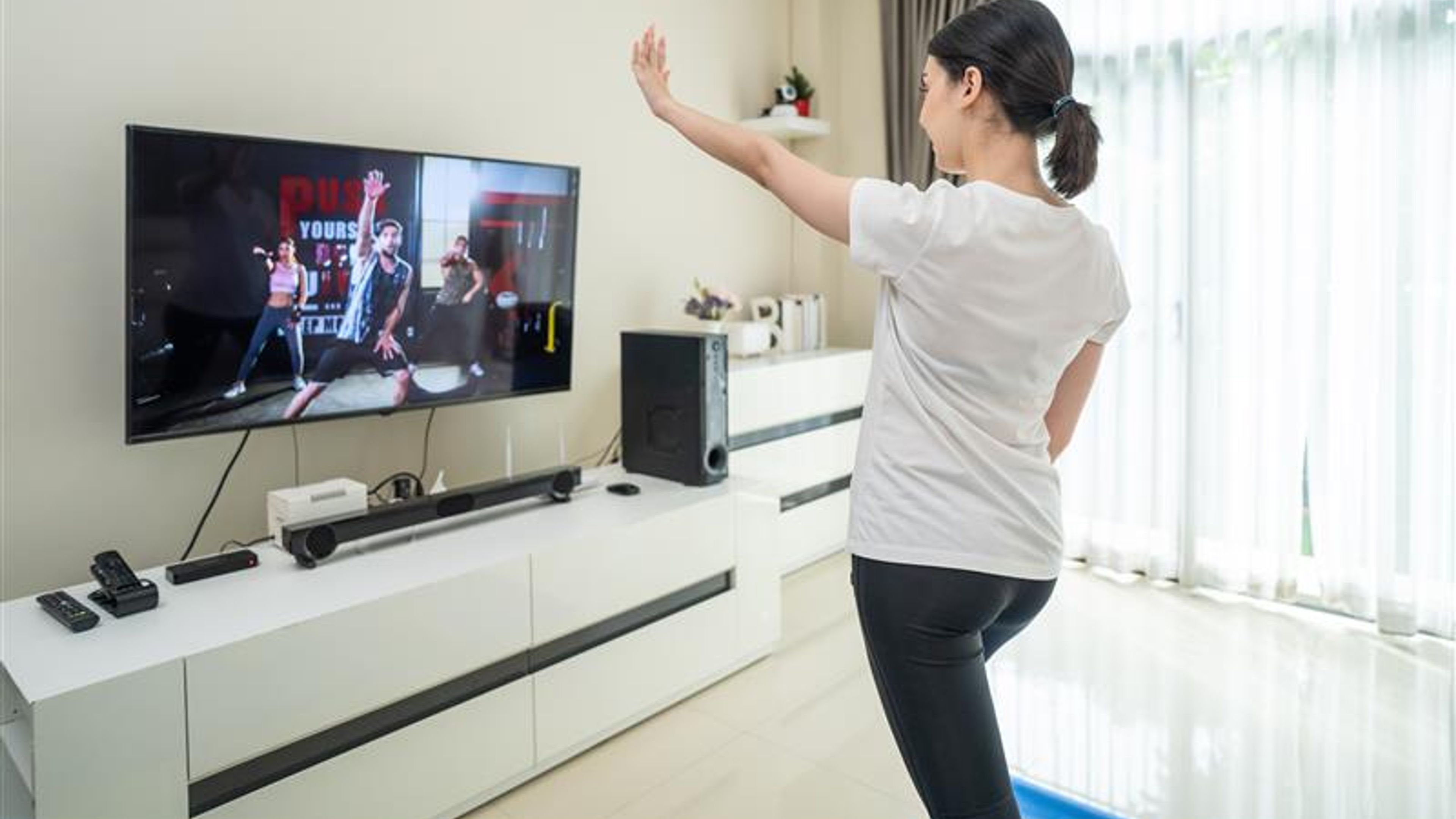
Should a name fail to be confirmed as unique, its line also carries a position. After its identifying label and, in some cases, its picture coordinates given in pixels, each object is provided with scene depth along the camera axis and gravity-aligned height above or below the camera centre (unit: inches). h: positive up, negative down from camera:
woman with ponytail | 45.1 +1.8
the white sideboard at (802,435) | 143.0 -4.6
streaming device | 81.5 -14.1
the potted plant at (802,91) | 168.6 +55.4
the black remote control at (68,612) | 71.9 -15.9
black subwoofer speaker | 114.1 +0.0
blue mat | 88.0 -37.0
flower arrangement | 144.2 +15.1
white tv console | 65.6 -21.4
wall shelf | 162.4 +48.0
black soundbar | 85.7 -10.5
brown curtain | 161.8 +55.9
